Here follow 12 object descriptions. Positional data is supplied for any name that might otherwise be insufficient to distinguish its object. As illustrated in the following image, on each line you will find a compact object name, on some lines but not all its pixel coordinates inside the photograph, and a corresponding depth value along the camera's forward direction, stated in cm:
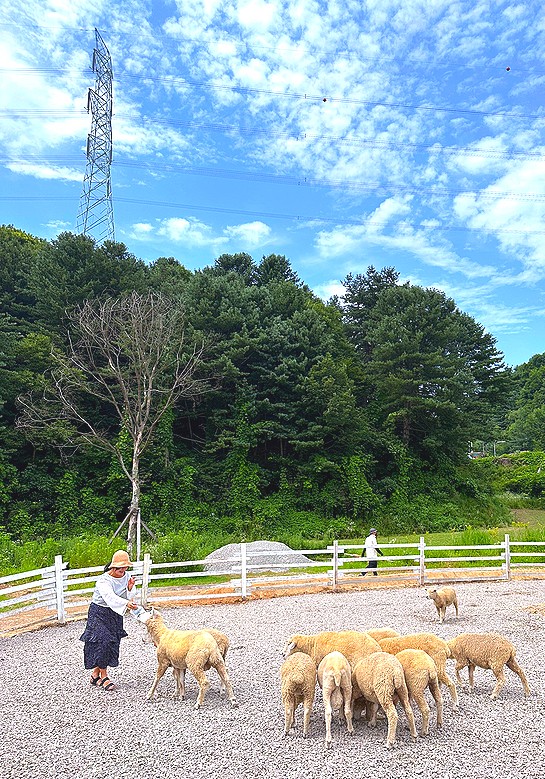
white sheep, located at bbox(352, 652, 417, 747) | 468
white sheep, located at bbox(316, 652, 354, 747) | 479
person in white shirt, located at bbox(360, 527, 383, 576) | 1326
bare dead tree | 1850
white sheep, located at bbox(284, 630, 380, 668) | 548
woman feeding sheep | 620
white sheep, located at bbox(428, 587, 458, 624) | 923
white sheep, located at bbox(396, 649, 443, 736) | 485
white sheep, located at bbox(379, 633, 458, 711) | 548
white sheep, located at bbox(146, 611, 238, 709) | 559
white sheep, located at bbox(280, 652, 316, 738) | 495
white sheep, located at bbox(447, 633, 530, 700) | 580
